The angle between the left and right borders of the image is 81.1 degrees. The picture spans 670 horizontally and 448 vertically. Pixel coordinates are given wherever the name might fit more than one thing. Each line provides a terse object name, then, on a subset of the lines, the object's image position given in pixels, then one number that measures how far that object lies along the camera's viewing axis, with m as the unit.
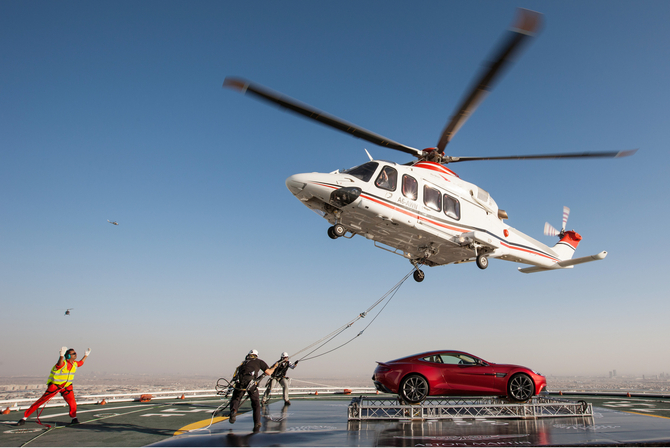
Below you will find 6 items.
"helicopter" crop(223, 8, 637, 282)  10.84
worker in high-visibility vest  9.45
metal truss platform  9.38
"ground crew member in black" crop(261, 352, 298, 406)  12.00
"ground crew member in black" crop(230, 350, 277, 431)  8.34
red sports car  9.74
